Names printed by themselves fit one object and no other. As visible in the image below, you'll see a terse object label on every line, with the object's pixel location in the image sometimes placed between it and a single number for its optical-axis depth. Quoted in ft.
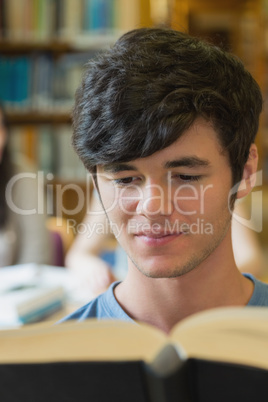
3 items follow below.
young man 3.29
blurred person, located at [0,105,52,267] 6.85
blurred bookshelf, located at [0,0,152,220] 8.51
